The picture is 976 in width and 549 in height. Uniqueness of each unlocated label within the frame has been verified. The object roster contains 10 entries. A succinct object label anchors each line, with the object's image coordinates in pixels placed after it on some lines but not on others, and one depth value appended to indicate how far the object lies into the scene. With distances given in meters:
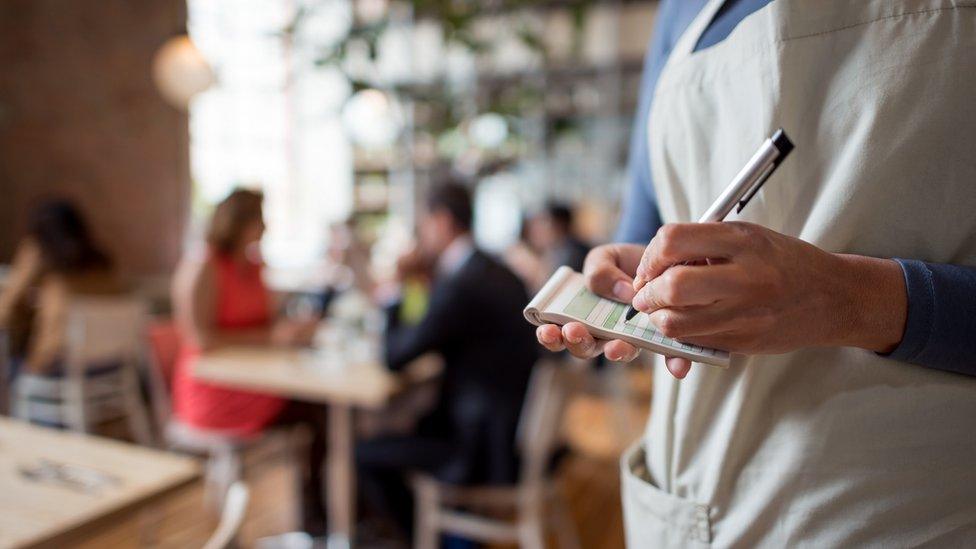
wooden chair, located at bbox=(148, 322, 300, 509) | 2.78
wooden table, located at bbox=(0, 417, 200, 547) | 1.15
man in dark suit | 2.43
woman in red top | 2.81
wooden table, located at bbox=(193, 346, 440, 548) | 2.44
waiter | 0.55
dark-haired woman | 3.69
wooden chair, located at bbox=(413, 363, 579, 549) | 2.28
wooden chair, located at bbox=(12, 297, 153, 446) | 3.66
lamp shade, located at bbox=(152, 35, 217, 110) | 3.61
